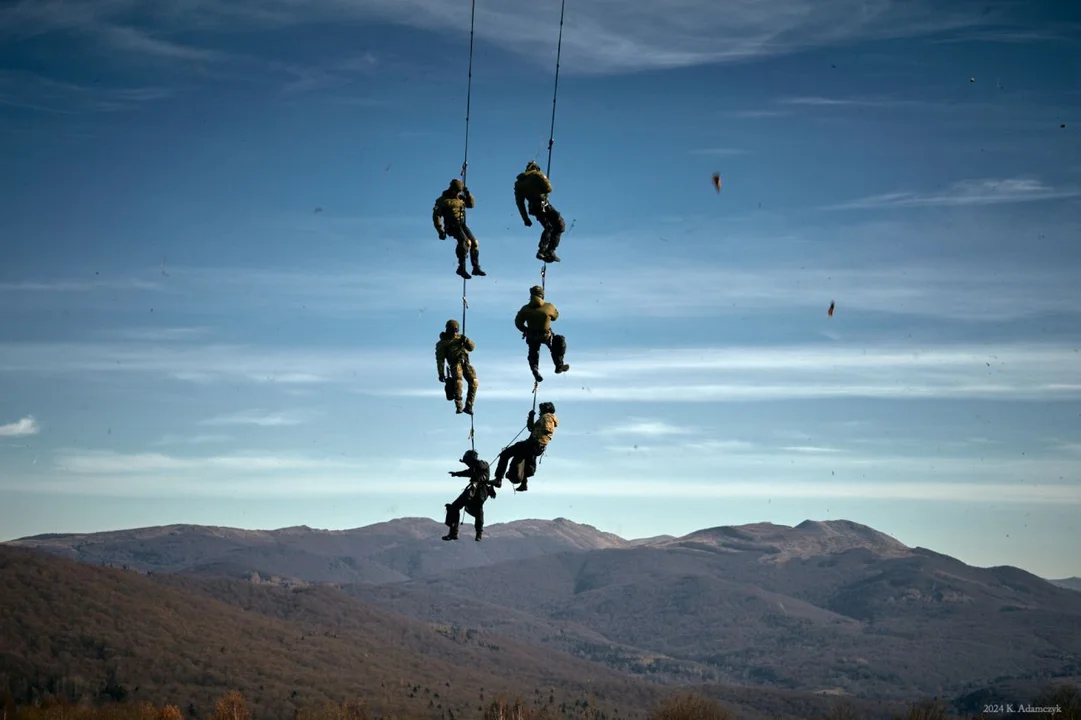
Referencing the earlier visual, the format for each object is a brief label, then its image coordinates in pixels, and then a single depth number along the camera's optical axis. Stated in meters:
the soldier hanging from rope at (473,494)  28.89
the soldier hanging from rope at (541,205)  29.80
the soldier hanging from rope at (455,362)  30.55
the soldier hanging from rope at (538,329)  29.76
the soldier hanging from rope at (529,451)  29.73
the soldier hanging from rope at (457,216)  30.02
